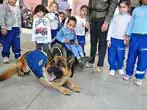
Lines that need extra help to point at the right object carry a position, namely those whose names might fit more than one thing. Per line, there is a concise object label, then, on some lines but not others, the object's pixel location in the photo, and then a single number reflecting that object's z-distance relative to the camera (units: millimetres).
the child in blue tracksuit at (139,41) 2351
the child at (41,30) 2715
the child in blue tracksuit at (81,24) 2841
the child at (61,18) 3016
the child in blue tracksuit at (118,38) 2555
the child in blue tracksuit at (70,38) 2711
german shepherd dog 2256
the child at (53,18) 2928
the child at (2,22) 2750
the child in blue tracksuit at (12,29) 2794
